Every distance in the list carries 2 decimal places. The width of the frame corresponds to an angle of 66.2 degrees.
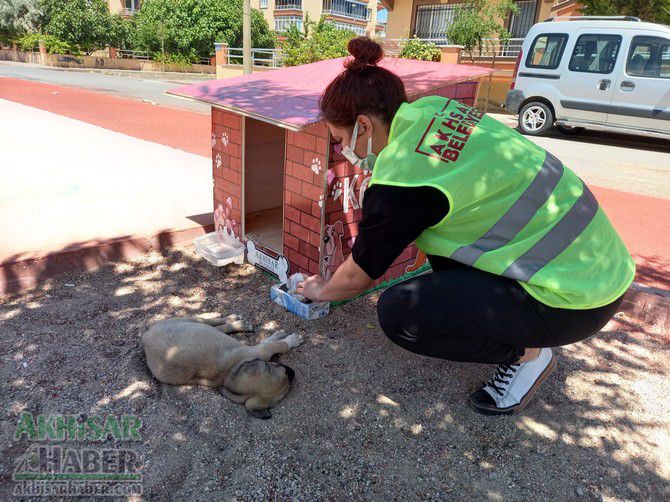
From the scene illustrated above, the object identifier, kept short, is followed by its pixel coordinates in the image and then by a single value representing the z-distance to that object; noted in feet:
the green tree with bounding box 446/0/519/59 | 53.16
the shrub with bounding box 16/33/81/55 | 107.55
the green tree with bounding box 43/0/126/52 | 107.45
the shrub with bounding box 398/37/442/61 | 49.44
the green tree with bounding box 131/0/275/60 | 107.34
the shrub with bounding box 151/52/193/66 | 109.70
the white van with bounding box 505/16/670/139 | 29.81
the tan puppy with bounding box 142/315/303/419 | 7.77
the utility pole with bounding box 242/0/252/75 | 46.14
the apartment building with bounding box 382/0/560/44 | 61.05
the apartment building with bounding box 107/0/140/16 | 148.13
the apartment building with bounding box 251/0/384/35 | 152.35
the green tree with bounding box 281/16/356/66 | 46.85
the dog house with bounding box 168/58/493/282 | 9.93
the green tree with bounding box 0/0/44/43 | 116.78
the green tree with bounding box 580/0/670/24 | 39.65
